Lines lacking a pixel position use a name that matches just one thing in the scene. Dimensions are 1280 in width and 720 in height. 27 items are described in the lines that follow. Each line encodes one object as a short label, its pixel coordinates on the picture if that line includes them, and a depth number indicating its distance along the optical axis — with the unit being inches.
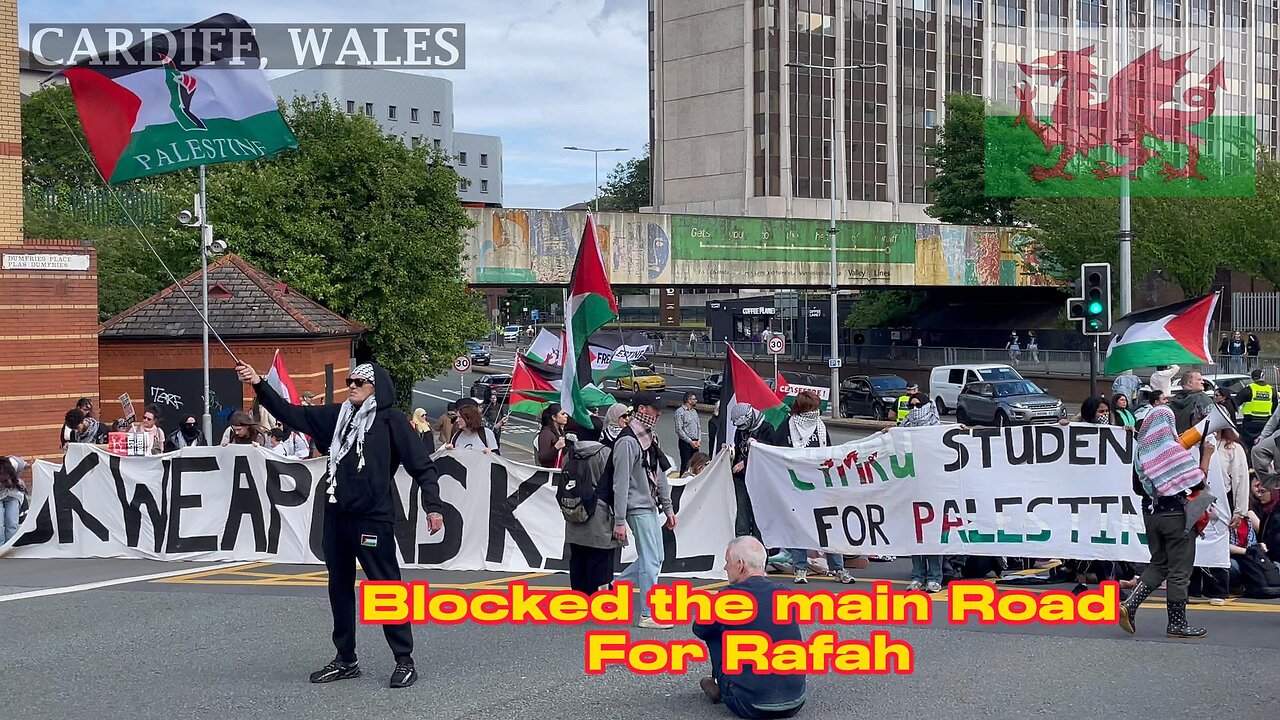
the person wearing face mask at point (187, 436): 729.6
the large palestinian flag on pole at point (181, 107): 599.8
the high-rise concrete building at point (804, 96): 3245.6
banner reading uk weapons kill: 483.5
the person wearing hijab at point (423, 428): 636.1
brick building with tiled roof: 988.6
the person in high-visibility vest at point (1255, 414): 802.5
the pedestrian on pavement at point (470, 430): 580.4
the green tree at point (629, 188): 4854.8
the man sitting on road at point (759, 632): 266.8
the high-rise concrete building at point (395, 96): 3865.7
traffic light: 726.5
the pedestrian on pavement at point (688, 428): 822.5
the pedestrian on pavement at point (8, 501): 539.5
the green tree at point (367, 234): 1325.0
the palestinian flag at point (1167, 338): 529.0
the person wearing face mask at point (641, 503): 364.2
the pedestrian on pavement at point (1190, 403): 536.4
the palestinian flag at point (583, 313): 432.1
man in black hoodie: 298.8
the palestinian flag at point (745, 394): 507.8
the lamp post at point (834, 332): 1624.0
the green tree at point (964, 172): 2773.1
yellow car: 2034.9
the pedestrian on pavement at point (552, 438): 549.6
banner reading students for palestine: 414.9
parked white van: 1504.7
